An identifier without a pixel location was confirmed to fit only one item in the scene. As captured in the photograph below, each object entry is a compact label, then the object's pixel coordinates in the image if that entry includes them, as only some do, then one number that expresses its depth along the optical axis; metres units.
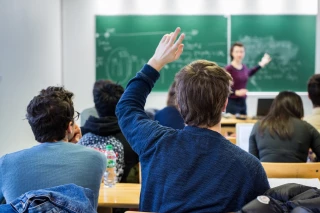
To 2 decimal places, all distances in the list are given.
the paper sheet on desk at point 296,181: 2.33
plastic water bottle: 2.81
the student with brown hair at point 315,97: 3.80
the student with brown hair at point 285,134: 3.23
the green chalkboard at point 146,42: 6.78
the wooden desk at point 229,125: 5.45
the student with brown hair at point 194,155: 1.58
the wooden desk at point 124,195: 2.36
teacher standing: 6.29
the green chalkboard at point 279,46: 6.75
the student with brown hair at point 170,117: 3.97
